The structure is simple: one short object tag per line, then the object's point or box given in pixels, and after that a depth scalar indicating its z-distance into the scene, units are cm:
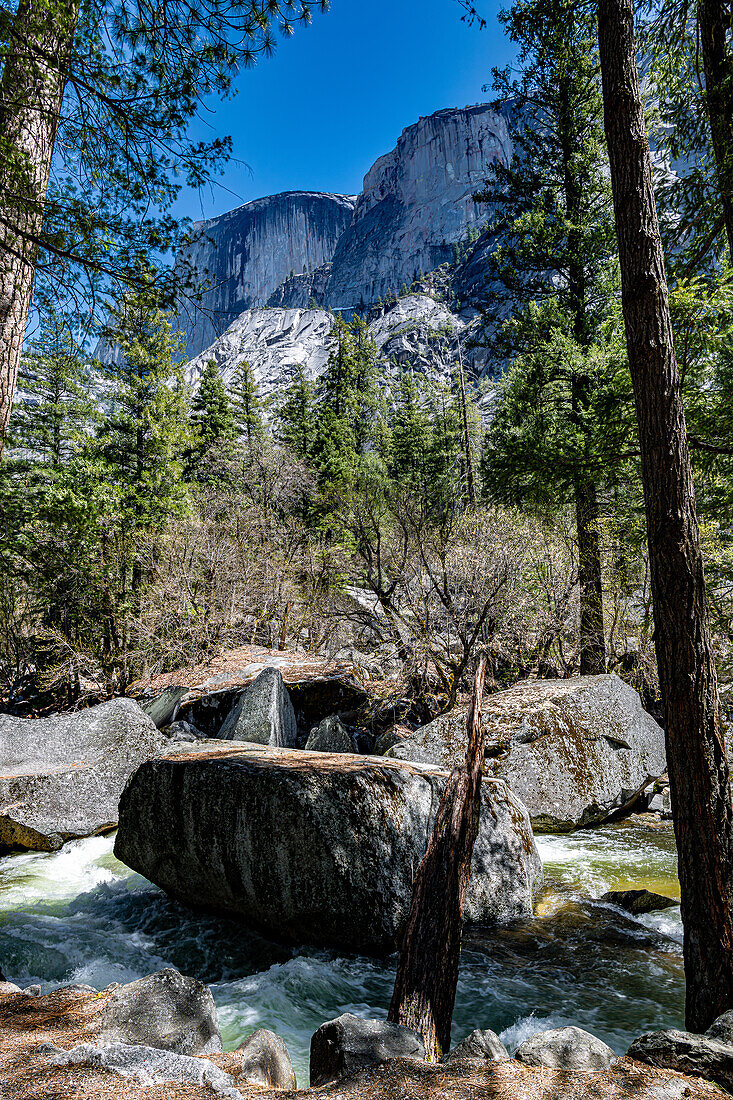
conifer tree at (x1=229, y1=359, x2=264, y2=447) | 3161
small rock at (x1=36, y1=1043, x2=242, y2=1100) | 207
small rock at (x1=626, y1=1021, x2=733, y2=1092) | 218
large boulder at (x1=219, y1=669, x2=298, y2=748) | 865
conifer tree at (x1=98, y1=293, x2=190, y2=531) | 1402
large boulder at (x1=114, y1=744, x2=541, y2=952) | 427
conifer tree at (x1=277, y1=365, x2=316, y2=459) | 3012
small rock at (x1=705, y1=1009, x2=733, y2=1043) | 241
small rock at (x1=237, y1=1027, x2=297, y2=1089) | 238
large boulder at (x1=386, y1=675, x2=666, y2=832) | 693
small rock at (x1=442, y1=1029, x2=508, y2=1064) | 251
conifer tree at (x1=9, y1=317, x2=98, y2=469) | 1488
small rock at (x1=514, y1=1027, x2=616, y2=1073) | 246
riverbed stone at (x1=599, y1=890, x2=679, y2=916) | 510
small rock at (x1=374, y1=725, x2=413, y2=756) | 832
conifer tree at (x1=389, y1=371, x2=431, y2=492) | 3288
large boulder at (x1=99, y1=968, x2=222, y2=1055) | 254
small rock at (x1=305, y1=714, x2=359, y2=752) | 861
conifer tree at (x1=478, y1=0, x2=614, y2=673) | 1049
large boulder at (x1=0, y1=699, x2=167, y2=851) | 662
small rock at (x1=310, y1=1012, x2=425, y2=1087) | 230
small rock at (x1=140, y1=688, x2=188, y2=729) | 984
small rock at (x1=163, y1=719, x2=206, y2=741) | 886
